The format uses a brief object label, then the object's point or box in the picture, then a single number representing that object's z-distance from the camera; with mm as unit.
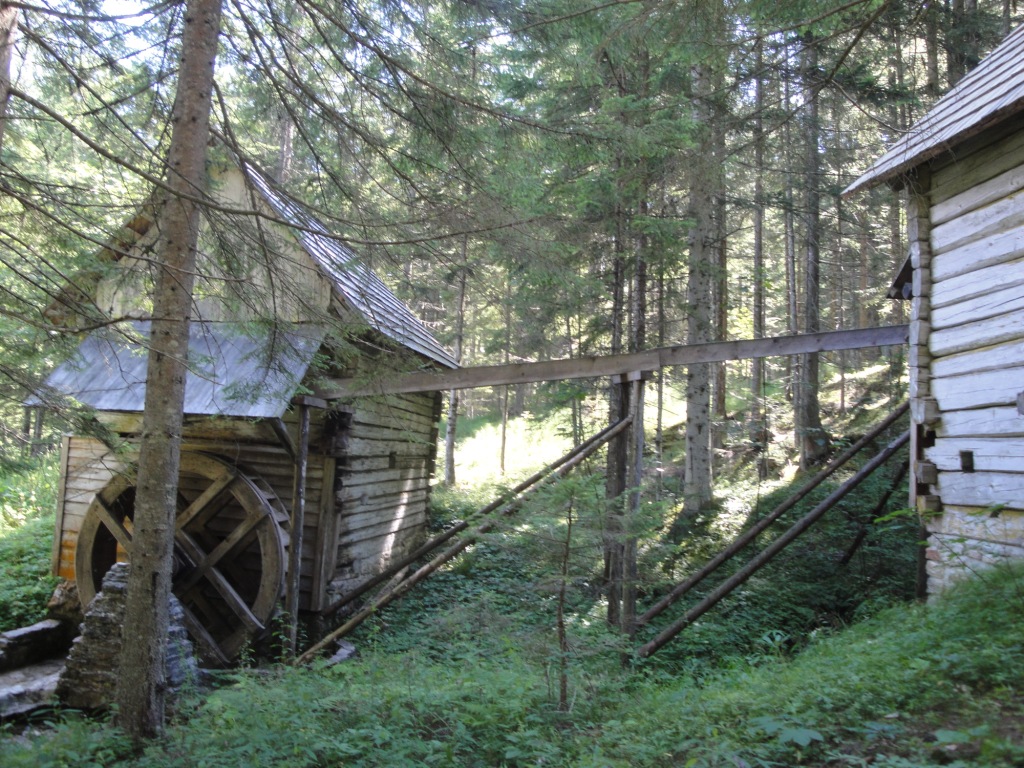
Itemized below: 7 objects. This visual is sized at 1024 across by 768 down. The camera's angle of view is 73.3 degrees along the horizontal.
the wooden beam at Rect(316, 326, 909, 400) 6766
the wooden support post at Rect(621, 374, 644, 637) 6469
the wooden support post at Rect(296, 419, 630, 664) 6051
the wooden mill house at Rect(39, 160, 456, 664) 8289
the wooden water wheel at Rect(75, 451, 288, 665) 8500
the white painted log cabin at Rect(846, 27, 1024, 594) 5602
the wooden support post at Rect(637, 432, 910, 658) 6438
